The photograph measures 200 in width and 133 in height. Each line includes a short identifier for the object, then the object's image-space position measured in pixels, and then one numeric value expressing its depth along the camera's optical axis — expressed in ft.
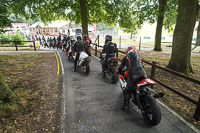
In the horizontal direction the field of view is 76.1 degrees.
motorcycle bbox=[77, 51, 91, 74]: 24.04
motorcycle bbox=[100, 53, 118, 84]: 20.08
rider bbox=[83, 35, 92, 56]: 36.21
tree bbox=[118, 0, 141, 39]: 45.42
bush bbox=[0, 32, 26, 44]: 66.03
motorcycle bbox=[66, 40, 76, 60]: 35.43
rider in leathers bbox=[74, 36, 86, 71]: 25.75
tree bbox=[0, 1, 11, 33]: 27.25
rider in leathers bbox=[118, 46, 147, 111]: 11.69
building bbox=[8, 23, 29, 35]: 90.42
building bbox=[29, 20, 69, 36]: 202.69
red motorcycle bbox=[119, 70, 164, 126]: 10.19
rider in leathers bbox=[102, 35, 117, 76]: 20.78
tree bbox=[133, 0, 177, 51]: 45.58
